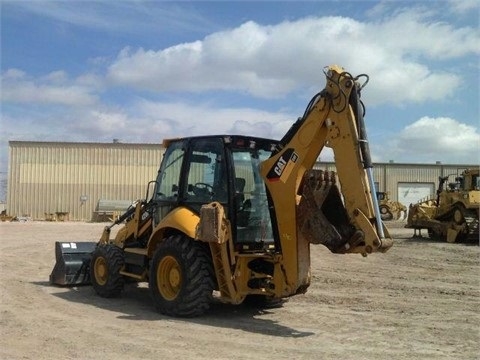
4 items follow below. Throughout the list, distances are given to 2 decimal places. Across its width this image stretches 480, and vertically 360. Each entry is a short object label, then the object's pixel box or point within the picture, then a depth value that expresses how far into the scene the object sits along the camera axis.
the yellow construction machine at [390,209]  40.88
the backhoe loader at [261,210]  7.22
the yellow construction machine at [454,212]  21.97
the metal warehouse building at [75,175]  45.22
